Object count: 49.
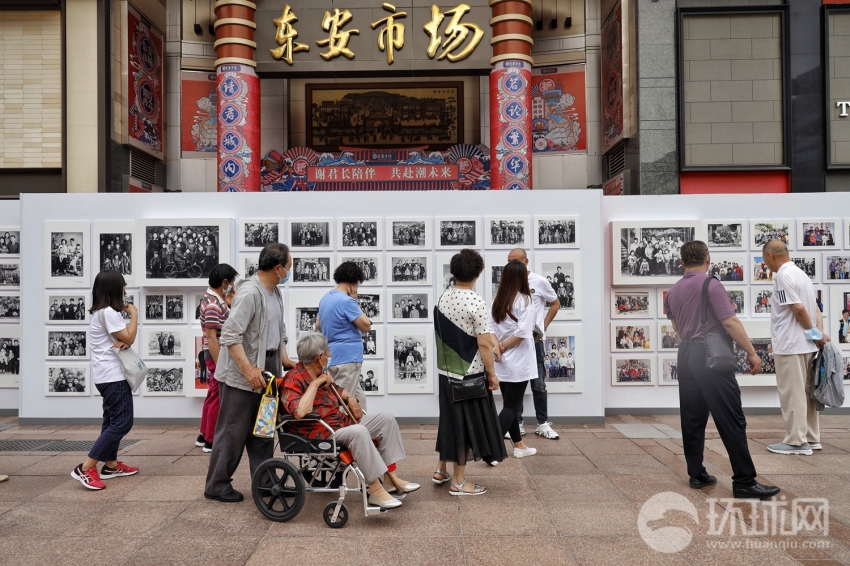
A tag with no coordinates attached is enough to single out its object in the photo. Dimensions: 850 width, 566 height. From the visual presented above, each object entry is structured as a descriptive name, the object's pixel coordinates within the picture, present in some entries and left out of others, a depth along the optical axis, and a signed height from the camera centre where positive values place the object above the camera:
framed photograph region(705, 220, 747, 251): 8.29 +0.54
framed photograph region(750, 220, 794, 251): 8.26 +0.61
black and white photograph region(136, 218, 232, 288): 7.85 +0.42
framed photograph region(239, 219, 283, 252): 7.96 +0.63
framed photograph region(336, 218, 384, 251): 7.96 +0.61
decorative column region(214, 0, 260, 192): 13.90 +3.85
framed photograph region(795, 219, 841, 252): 8.24 +0.56
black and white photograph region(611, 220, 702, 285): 8.17 +0.40
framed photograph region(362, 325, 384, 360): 7.92 -0.66
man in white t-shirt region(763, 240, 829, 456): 6.44 -0.59
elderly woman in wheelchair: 4.45 -0.91
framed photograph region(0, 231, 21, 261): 8.50 +0.56
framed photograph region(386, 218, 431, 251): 7.95 +0.59
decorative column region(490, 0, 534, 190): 13.85 +3.81
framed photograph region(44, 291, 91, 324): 7.99 -0.20
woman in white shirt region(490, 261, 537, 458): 6.27 -0.56
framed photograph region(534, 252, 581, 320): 7.91 +0.11
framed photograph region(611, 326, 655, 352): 8.27 -0.60
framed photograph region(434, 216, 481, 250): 7.94 +0.60
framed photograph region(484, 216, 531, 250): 7.95 +0.62
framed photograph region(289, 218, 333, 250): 7.96 +0.61
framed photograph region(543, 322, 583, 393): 7.89 -0.79
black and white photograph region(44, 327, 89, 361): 8.00 -0.63
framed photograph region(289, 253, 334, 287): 7.98 +0.20
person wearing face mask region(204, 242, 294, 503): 4.75 -0.57
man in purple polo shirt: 4.92 -0.73
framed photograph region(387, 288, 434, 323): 7.95 -0.21
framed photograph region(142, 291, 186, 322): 7.96 -0.22
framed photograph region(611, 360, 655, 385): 8.29 -1.03
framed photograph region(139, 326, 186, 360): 7.97 -0.63
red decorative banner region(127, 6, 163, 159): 13.88 +4.22
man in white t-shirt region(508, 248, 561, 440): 7.12 -0.34
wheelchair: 4.43 -1.24
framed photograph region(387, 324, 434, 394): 7.91 -0.90
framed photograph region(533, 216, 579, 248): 7.93 +0.60
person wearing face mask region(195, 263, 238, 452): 6.02 -0.21
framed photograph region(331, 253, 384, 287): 7.94 +0.20
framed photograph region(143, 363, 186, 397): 7.98 -1.06
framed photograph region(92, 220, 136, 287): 7.95 +0.48
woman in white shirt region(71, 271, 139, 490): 5.55 -0.54
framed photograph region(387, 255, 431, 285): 7.95 +0.19
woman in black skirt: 5.06 -0.60
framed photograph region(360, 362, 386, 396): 7.91 -1.02
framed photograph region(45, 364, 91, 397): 7.99 -1.05
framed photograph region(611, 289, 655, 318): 8.29 -0.22
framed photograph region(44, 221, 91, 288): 7.96 +0.35
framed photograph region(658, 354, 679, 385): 8.30 -1.03
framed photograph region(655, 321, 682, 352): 8.28 -0.66
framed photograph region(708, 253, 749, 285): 8.28 +0.18
